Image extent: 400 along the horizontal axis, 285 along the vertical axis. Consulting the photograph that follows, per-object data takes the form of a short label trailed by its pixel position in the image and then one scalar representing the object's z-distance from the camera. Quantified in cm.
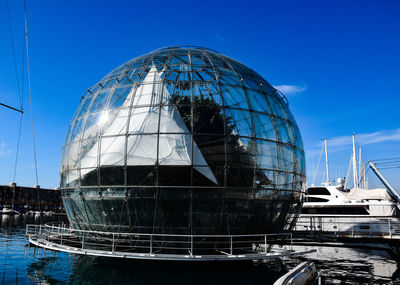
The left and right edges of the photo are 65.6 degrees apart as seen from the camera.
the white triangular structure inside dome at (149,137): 1366
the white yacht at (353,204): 2738
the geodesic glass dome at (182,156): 1356
